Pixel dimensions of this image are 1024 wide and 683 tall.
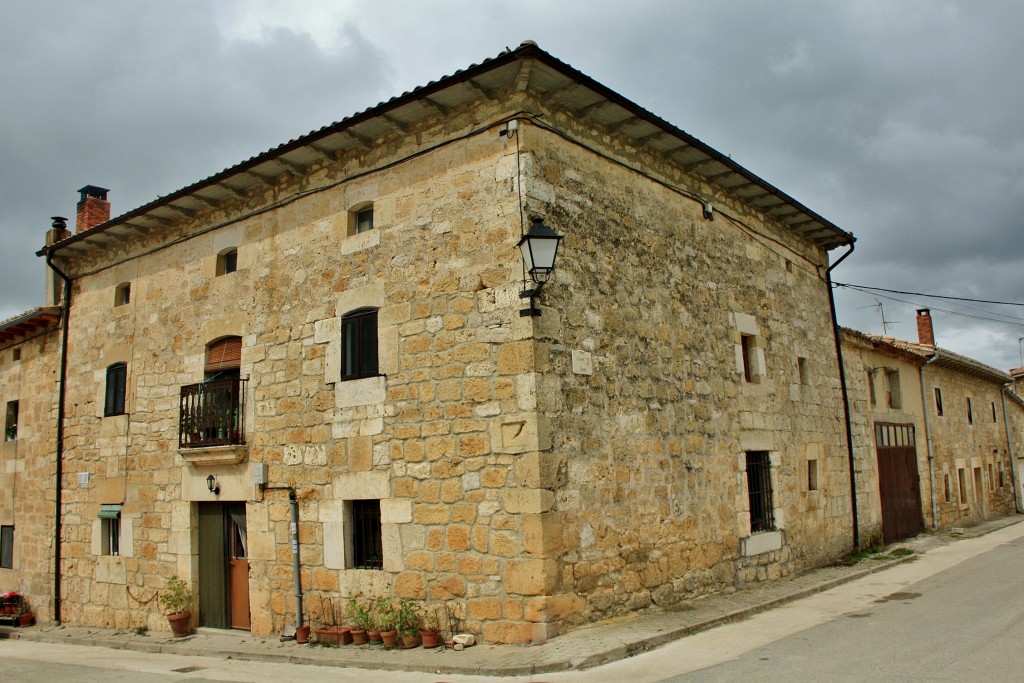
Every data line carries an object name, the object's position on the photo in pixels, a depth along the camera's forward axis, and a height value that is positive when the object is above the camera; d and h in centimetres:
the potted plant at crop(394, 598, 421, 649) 758 -176
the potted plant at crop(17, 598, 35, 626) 1244 -248
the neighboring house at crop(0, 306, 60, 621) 1266 +11
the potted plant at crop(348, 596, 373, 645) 796 -180
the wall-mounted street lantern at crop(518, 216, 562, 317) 717 +177
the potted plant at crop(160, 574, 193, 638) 990 -194
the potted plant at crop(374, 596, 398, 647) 765 -176
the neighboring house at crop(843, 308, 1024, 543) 1467 -20
